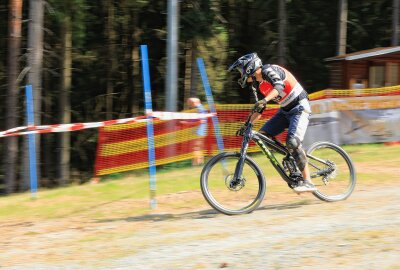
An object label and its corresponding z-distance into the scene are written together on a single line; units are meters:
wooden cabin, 18.59
